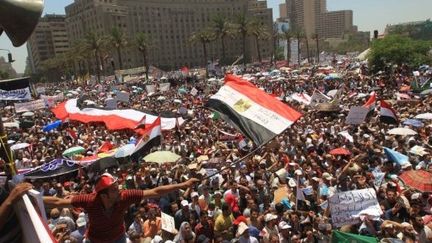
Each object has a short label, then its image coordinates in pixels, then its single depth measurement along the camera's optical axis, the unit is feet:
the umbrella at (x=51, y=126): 71.60
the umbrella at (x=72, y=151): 50.90
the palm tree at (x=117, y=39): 230.27
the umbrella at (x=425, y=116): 49.03
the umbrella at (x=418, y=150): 36.32
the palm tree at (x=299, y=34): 338.58
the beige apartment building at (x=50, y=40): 529.04
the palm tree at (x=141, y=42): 244.42
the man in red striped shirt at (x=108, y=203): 13.12
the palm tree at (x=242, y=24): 245.65
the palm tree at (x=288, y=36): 308.75
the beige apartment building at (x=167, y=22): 453.17
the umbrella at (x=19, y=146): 53.83
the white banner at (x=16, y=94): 70.74
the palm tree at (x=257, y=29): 261.03
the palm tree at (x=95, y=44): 231.30
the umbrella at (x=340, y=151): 39.79
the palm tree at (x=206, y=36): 267.39
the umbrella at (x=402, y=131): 43.25
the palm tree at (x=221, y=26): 242.78
